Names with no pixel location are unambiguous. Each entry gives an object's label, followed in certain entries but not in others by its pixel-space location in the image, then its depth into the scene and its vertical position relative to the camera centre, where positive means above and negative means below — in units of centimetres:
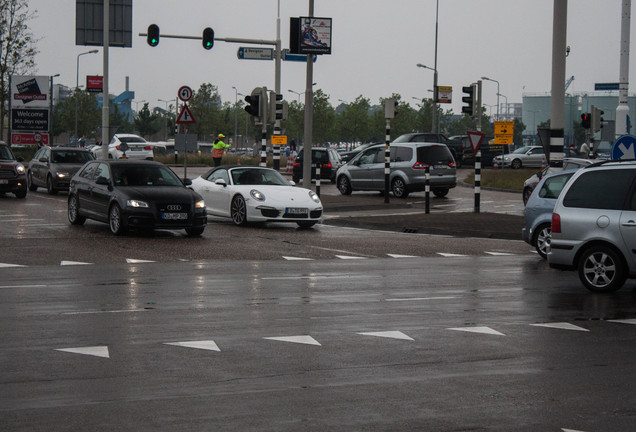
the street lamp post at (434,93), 6756 +395
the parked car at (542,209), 1777 -91
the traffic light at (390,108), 3247 +140
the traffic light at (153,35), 3891 +423
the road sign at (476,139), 2888 +43
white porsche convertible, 2319 -107
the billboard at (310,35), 3129 +351
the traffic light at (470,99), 3167 +170
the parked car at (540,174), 2799 -47
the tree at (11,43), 6750 +658
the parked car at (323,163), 4603 -52
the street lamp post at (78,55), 10021 +897
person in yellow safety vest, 5166 +0
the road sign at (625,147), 2134 +22
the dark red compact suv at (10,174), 3234 -91
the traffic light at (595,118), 3369 +127
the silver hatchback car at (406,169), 3609 -56
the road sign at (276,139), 3644 +40
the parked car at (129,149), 5778 -8
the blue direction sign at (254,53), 3869 +360
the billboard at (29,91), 5956 +313
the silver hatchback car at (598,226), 1291 -87
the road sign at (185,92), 3685 +200
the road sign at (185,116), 3262 +102
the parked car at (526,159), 6706 -22
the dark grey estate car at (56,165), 3578 -69
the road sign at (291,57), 3897 +359
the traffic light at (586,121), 3310 +115
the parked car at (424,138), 5562 +85
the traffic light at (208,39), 3891 +412
